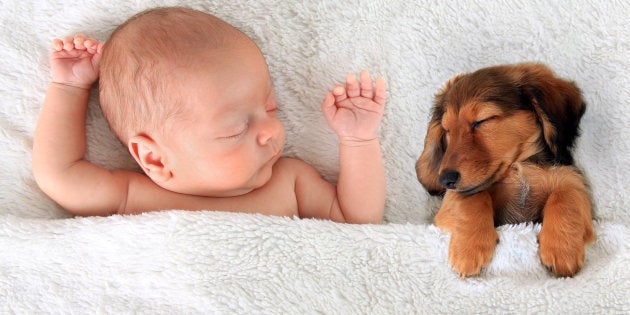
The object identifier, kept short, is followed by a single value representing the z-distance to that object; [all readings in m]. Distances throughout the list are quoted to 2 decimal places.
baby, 0.82
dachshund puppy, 0.82
